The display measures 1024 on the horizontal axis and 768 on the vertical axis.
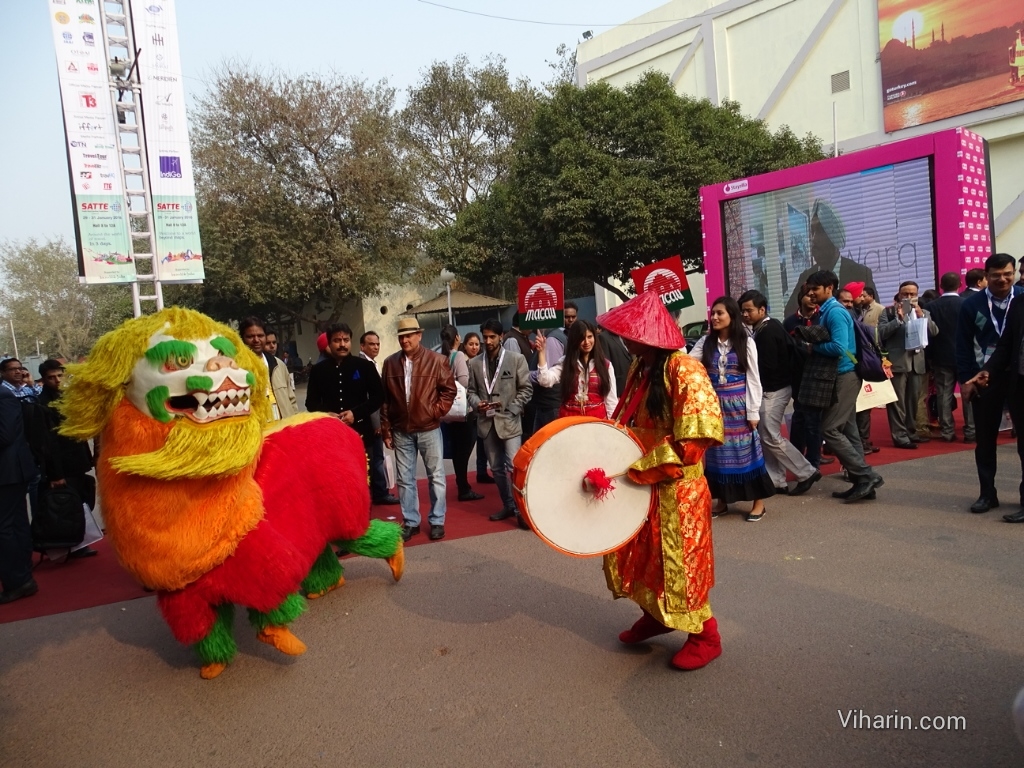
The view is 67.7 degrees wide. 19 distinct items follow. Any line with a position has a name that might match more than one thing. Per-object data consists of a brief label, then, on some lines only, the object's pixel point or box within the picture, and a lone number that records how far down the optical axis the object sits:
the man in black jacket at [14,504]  4.87
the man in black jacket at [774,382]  6.07
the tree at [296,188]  23.30
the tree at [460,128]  28.30
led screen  10.44
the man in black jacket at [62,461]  5.84
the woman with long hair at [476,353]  8.18
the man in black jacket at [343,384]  6.42
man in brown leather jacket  5.83
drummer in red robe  3.22
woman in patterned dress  5.50
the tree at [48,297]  39.69
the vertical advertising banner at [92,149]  10.59
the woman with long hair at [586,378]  5.88
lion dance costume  3.42
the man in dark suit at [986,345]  5.36
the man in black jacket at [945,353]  7.87
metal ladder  10.84
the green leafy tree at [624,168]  19.09
